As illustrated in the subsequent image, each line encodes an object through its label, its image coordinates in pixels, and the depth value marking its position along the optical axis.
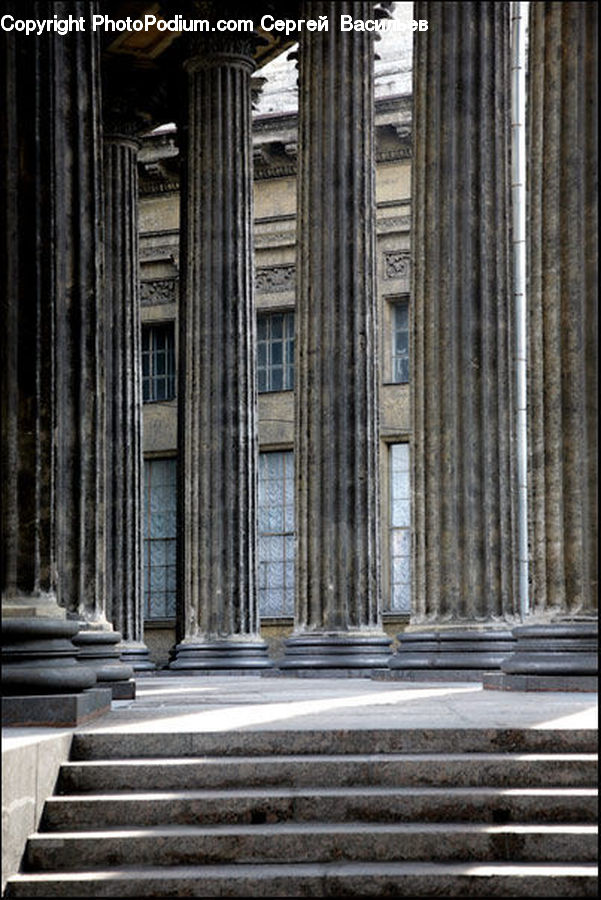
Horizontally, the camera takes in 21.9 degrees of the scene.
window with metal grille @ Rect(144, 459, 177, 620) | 49.69
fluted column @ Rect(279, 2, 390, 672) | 27.38
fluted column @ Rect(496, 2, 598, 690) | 18.31
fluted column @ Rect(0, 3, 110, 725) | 12.84
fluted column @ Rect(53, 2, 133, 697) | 16.33
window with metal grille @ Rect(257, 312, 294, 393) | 48.78
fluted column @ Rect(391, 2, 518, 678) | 22.78
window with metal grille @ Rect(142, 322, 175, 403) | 50.28
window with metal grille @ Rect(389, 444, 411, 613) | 46.06
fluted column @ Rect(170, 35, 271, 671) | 31.23
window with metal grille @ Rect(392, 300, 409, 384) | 46.66
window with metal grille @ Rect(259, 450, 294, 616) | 48.44
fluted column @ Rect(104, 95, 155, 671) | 33.59
